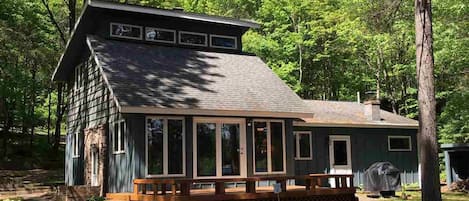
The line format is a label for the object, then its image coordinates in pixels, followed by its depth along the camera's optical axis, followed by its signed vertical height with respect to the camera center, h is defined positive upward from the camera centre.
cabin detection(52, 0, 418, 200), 11.65 +0.66
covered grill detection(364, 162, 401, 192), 14.64 -1.20
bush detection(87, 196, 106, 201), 12.01 -1.42
